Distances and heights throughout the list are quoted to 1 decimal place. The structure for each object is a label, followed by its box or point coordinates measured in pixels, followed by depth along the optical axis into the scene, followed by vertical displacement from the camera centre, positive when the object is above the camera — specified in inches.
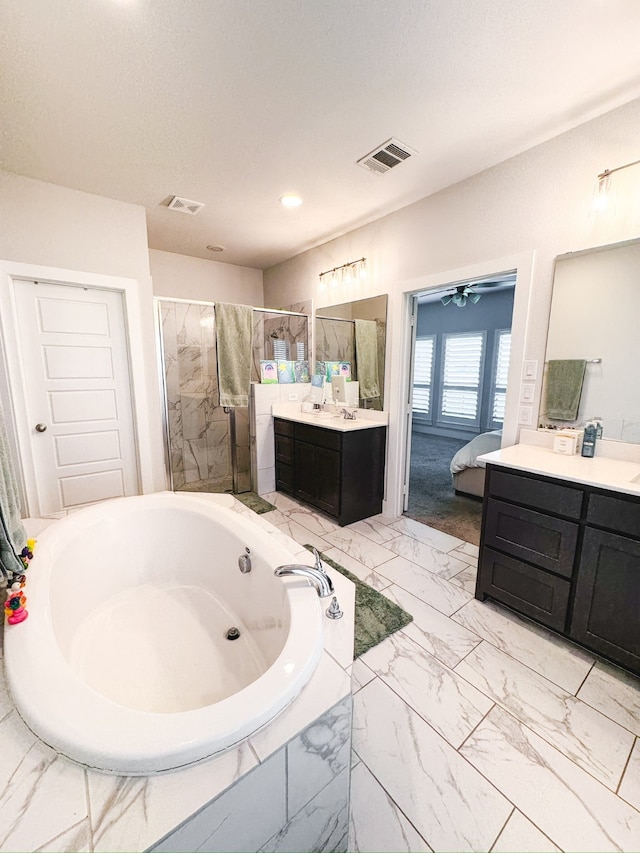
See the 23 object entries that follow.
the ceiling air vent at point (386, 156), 78.7 +50.1
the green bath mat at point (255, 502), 128.3 -52.1
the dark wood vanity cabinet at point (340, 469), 111.4 -34.5
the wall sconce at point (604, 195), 67.6 +34.3
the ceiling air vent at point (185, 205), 103.4 +49.5
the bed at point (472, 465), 128.6 -36.6
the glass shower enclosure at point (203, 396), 132.4 -11.8
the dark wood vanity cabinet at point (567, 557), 56.2 -34.4
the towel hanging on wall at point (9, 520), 49.7 -23.0
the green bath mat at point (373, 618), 66.6 -52.0
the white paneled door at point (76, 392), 99.7 -8.0
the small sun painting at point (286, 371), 146.3 -1.7
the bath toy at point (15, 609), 44.1 -31.3
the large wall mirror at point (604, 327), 69.6 +8.7
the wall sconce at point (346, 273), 122.1 +34.9
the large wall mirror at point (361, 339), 119.3 +10.5
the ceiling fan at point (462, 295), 159.9 +35.1
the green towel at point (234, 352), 131.0 +5.5
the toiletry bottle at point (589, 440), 72.0 -15.0
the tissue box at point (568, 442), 75.0 -15.9
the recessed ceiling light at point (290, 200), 101.3 +49.9
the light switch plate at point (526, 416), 84.0 -11.5
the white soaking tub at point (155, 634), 31.4 -38.0
